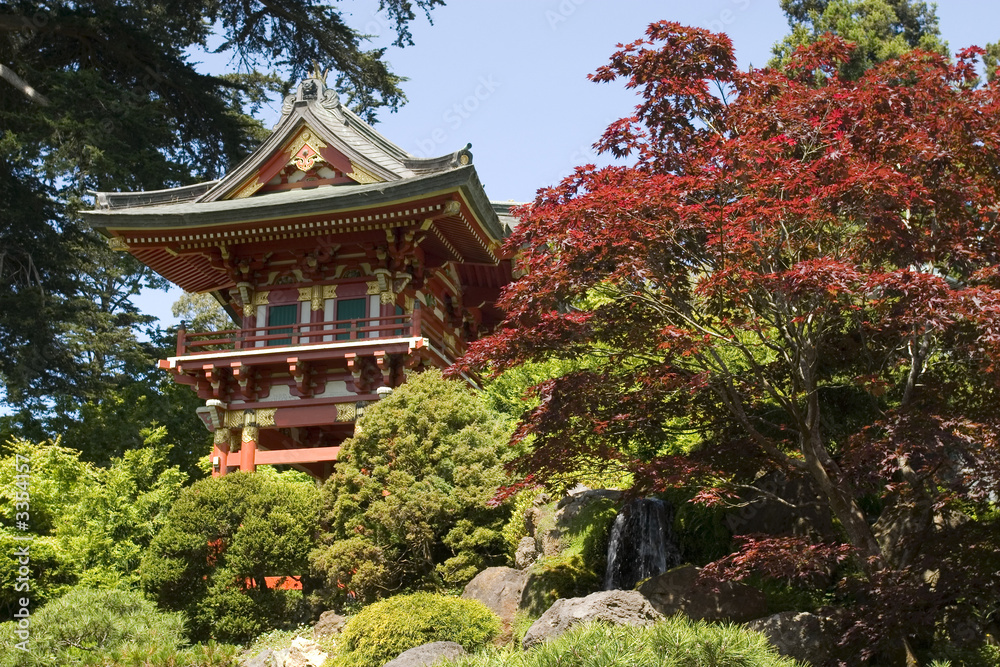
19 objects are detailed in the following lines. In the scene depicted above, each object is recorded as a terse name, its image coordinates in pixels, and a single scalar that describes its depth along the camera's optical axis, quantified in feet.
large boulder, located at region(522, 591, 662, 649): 35.01
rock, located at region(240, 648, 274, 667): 44.20
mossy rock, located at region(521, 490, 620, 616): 43.27
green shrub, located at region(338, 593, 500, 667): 39.24
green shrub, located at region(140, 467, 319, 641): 48.16
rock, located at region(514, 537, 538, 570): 46.14
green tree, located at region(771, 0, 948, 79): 95.35
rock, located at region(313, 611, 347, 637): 47.01
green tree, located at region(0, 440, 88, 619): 52.01
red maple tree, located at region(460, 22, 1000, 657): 31.81
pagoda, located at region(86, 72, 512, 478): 63.16
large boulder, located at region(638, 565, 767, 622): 36.52
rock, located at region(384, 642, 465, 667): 36.09
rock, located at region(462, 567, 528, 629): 43.78
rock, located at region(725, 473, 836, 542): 41.81
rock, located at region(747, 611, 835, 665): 33.55
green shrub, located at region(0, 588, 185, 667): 41.93
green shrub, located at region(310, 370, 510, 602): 46.88
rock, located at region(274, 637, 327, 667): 44.78
